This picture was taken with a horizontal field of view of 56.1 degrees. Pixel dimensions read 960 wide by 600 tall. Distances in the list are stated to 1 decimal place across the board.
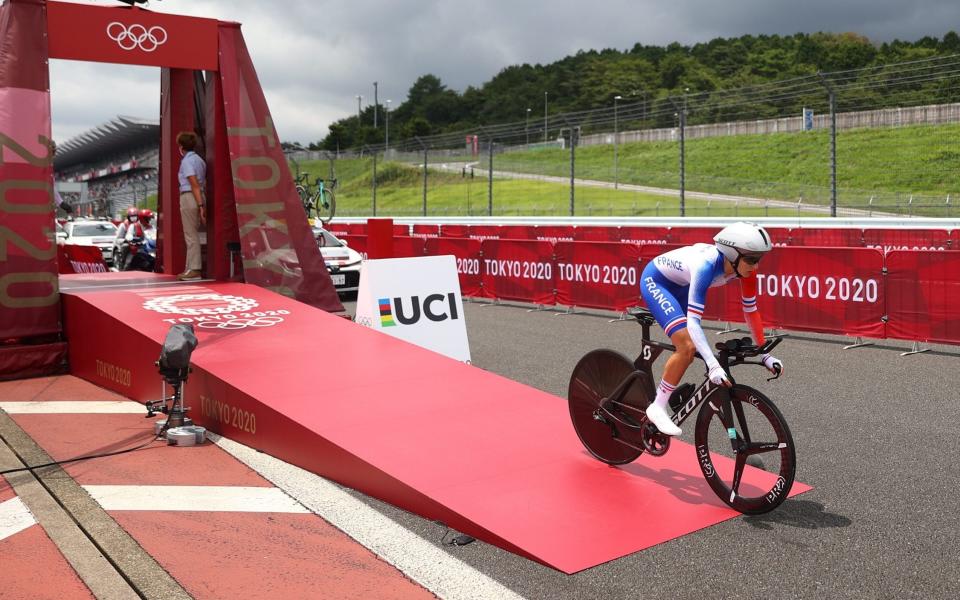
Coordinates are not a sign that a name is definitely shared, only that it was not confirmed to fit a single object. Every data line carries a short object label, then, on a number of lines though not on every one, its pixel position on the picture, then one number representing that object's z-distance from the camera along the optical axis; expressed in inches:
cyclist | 208.2
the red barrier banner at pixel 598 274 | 616.1
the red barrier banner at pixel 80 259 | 789.9
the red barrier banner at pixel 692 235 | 853.8
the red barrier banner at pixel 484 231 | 1146.7
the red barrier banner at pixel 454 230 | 1199.4
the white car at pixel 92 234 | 1066.1
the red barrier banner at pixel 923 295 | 459.8
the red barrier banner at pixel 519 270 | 680.4
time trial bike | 204.8
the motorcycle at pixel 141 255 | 721.0
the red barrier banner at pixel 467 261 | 752.3
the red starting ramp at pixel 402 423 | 205.3
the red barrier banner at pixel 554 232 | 1054.1
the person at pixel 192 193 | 455.2
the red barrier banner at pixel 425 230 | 1302.0
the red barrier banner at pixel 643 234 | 916.0
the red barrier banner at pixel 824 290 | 490.0
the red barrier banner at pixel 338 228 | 1368.1
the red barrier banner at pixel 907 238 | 722.2
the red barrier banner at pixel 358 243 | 950.4
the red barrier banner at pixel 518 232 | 1081.8
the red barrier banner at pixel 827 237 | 803.4
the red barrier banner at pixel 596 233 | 984.3
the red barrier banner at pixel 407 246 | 850.1
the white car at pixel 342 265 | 716.7
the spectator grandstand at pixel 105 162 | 2453.2
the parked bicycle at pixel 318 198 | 985.5
